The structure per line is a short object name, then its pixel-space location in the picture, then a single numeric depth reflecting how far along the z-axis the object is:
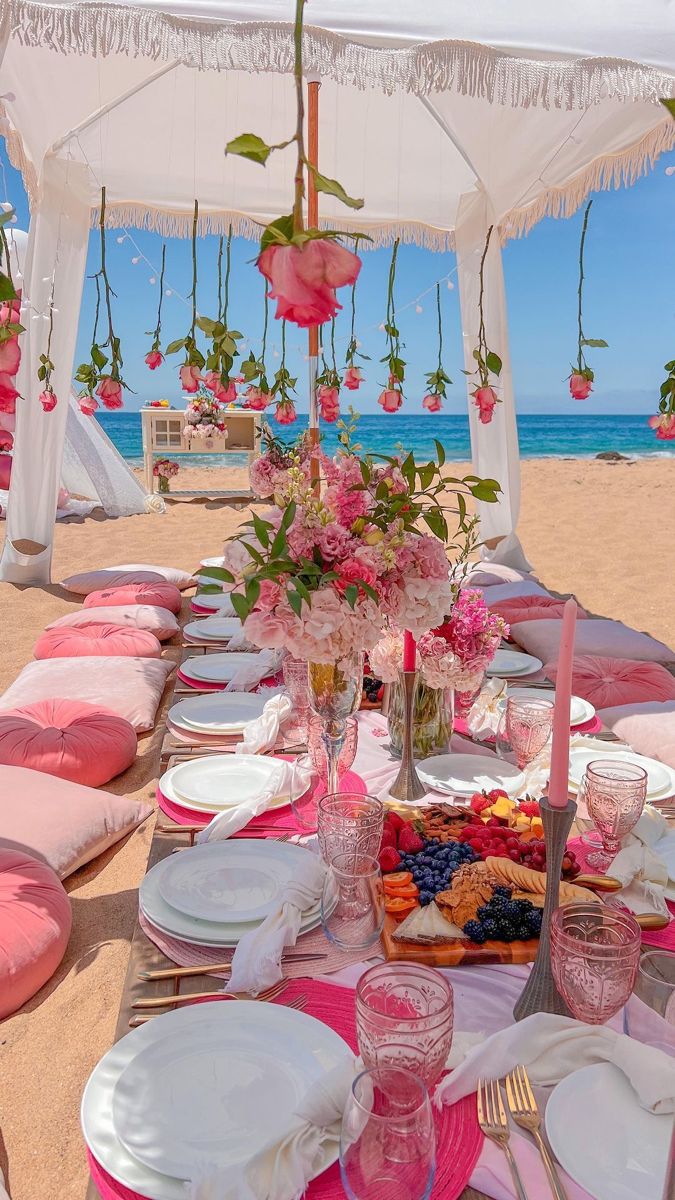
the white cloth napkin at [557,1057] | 0.90
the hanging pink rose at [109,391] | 4.64
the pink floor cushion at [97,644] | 3.72
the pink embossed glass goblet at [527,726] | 1.69
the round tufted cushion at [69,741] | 2.63
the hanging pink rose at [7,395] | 1.19
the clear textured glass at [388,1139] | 0.72
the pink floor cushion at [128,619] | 4.14
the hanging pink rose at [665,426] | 2.33
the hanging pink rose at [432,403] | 5.25
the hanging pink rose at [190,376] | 4.18
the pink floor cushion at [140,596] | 4.59
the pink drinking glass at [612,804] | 1.38
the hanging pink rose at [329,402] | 5.13
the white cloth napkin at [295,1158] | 0.77
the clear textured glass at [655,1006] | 0.99
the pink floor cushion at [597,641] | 3.49
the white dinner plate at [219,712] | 2.07
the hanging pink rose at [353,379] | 5.35
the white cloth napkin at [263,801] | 1.52
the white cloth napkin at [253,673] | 2.45
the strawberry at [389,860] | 1.33
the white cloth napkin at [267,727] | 1.93
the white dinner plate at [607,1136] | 0.81
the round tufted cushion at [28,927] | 1.73
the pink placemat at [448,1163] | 0.82
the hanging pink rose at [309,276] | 0.97
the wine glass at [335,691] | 1.42
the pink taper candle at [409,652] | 1.66
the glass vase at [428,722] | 1.90
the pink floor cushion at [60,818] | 2.16
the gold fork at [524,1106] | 0.86
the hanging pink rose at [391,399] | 4.89
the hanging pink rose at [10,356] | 1.29
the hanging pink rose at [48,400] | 5.09
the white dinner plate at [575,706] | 2.23
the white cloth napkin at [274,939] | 1.11
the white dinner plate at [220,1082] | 0.84
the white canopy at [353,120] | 3.00
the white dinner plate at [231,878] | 1.26
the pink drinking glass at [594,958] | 0.92
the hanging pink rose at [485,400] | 4.55
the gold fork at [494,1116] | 0.86
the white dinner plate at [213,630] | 3.09
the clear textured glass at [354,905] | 1.19
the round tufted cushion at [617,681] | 2.99
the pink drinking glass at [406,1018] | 0.84
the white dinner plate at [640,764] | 1.76
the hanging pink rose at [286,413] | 5.22
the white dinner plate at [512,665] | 2.65
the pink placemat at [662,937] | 1.24
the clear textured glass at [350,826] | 1.23
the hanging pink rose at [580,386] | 4.36
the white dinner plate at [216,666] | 2.54
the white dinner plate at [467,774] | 1.73
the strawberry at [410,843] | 1.37
